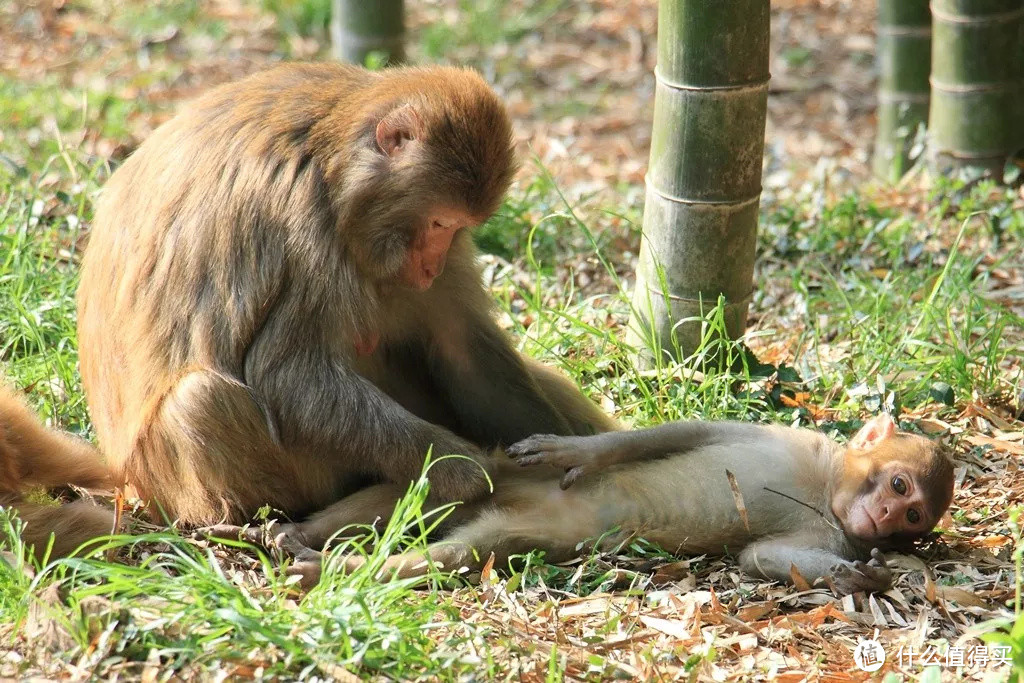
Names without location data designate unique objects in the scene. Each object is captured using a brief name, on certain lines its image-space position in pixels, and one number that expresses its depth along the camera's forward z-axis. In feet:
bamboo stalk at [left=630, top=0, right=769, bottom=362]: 34.32
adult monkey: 28.19
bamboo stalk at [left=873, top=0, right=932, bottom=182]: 53.72
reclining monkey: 29.19
